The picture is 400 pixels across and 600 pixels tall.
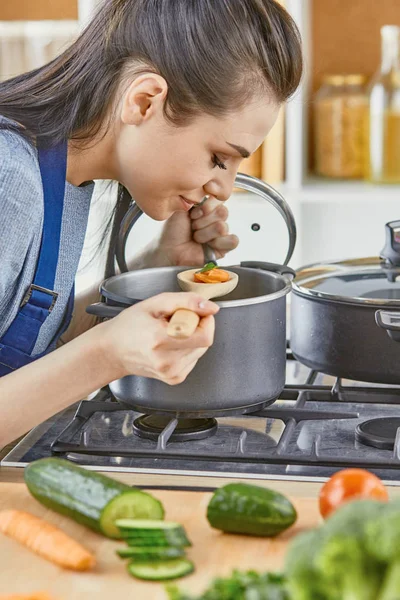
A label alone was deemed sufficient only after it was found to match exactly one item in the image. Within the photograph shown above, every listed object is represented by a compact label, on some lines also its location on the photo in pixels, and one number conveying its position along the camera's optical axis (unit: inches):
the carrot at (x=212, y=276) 58.3
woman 56.1
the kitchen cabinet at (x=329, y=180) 108.3
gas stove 52.0
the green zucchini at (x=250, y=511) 45.5
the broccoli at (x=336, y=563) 35.8
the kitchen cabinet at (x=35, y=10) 114.2
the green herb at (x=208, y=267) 58.9
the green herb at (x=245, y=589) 38.4
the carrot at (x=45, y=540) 44.1
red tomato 45.3
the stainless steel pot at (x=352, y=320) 57.3
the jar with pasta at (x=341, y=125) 108.6
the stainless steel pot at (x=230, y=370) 53.4
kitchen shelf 107.2
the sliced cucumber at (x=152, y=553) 43.9
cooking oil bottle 104.0
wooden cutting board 43.1
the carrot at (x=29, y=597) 41.8
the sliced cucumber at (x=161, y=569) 43.2
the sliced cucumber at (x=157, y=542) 44.1
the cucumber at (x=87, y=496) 45.7
